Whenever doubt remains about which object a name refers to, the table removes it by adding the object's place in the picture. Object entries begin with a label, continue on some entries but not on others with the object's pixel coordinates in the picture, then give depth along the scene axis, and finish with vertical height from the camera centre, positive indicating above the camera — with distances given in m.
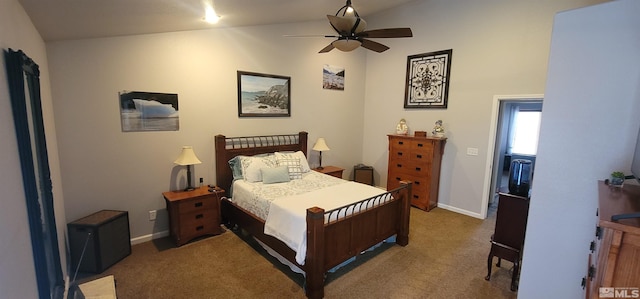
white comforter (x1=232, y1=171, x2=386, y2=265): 2.63 -0.90
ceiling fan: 2.49 +0.89
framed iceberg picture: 3.18 +0.08
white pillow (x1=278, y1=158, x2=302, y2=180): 4.04 -0.70
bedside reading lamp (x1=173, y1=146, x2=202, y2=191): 3.40 -0.50
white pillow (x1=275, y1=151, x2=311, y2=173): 4.24 -0.57
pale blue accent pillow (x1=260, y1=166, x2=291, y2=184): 3.74 -0.76
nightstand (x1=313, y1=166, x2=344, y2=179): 4.87 -0.90
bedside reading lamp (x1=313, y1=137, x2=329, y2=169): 4.95 -0.45
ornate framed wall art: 4.59 +0.78
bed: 2.46 -1.14
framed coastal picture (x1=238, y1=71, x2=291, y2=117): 4.15 +0.41
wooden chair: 2.52 -1.00
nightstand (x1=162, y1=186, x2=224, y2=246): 3.28 -1.19
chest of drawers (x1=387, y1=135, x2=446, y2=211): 4.57 -0.73
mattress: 3.18 -0.89
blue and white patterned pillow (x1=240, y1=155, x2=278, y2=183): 3.79 -0.65
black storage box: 2.73 -1.29
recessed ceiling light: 2.68 +1.16
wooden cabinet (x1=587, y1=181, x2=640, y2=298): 1.02 -0.49
